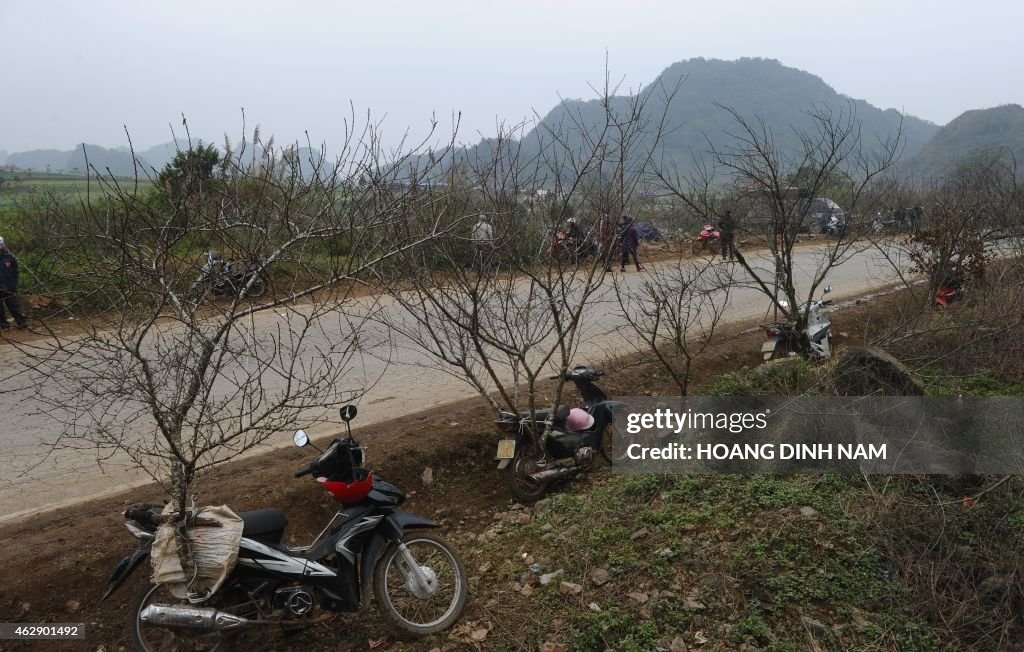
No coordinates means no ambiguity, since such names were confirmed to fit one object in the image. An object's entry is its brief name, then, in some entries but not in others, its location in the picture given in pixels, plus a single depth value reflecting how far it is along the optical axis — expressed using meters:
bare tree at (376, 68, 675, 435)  5.74
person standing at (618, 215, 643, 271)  6.73
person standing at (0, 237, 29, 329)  11.73
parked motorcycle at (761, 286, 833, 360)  8.10
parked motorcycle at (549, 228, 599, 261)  6.06
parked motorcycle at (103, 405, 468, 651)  3.62
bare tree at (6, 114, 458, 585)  3.58
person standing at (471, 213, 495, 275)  5.64
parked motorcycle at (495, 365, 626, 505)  5.74
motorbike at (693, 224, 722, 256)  9.02
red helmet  3.96
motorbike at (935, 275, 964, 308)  9.41
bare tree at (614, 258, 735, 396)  6.60
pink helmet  6.06
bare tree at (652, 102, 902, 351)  7.22
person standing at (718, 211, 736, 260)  7.78
